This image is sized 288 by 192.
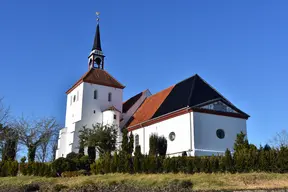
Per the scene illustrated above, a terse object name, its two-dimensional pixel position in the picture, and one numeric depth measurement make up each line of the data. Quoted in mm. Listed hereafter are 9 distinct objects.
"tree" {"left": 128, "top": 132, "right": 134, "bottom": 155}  29375
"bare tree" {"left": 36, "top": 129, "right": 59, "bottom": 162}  54781
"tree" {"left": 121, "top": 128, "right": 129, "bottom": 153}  29202
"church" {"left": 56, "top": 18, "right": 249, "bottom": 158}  27703
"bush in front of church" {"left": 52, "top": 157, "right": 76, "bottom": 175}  26438
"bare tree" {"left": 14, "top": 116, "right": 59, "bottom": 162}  36778
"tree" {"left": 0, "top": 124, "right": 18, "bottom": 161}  37062
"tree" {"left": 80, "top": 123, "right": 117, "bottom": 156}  32156
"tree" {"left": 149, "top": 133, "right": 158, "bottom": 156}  29000
